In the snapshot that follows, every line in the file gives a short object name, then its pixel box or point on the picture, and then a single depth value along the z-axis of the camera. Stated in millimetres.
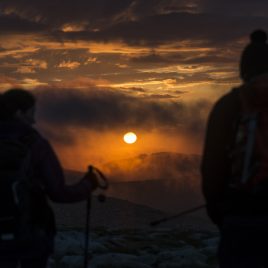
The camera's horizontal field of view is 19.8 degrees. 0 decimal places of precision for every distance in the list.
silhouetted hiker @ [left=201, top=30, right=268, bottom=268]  5645
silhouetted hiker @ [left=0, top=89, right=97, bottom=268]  6414
